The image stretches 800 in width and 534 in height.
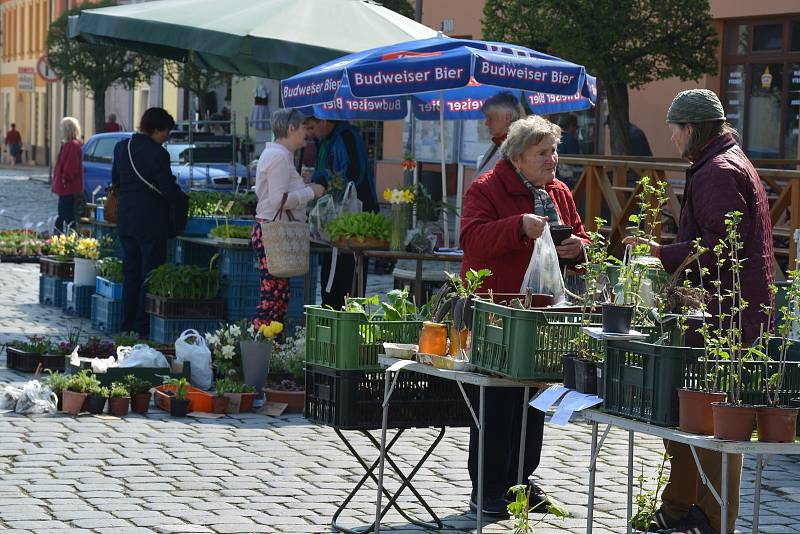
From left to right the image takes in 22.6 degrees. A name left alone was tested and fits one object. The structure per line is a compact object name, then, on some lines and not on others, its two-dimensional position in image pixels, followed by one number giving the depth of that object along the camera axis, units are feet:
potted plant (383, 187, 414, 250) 46.61
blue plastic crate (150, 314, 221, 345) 51.24
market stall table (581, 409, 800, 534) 19.87
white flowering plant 42.84
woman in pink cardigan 45.72
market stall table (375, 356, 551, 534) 24.28
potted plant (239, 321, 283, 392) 42.01
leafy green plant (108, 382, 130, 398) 39.27
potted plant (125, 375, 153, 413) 39.63
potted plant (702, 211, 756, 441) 19.93
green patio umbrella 53.36
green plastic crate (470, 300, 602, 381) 23.50
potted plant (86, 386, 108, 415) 39.00
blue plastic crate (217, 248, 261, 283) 51.84
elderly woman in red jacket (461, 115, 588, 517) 28.75
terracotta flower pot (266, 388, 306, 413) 41.02
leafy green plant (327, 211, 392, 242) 46.71
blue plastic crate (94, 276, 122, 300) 56.11
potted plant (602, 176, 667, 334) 21.93
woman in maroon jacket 25.17
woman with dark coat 53.00
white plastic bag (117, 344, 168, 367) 41.85
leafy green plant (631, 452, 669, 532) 26.27
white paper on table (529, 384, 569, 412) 22.86
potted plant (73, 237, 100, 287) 61.13
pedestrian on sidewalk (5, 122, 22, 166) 267.16
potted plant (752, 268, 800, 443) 20.23
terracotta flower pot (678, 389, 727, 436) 20.13
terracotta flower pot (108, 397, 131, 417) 39.23
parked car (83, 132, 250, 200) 91.26
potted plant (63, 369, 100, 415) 39.00
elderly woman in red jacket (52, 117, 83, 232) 92.03
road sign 172.02
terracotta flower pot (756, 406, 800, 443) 20.20
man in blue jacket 50.22
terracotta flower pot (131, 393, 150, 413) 39.60
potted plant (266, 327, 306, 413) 41.05
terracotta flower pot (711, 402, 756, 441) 19.90
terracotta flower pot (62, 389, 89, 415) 39.00
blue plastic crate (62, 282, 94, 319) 61.03
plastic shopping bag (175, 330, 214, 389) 42.48
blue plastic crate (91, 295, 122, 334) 55.84
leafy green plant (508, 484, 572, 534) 24.13
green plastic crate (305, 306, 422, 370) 27.32
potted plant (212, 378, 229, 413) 40.26
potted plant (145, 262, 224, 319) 51.11
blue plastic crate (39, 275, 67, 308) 64.16
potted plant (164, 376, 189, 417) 39.27
